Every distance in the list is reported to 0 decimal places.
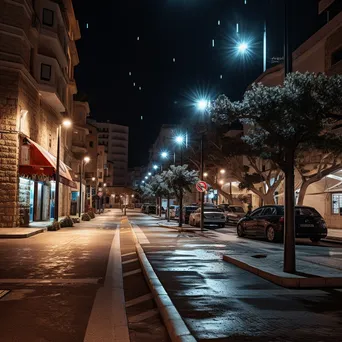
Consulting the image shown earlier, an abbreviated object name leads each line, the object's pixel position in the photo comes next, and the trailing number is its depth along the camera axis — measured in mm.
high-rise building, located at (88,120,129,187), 162250
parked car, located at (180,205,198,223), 39844
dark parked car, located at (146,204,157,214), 77938
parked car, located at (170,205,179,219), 57131
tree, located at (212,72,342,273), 9812
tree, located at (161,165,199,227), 34344
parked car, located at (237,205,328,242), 19531
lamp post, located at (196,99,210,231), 26800
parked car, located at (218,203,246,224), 41219
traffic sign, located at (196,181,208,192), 26281
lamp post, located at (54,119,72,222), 28216
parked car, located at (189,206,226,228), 32594
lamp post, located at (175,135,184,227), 30667
